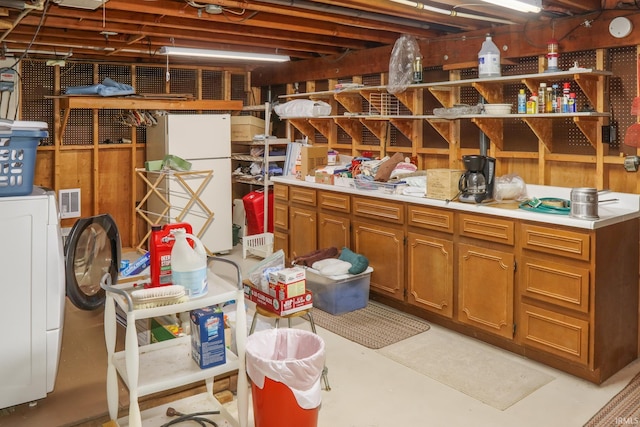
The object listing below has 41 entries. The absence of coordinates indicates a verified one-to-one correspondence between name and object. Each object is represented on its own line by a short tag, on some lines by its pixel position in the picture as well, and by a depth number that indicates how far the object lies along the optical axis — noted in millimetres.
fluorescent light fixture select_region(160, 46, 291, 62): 4965
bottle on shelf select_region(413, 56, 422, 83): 4695
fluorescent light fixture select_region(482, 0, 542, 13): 3067
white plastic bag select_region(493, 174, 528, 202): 3938
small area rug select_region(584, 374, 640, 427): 2840
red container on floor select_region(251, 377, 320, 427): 2459
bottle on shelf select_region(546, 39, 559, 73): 3734
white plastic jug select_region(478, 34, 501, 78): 4066
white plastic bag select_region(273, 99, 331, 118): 5840
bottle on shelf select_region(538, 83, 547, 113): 3828
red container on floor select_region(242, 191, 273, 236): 6465
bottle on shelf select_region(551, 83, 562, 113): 3736
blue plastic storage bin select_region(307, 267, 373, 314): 4406
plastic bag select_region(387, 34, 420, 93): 4863
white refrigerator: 6102
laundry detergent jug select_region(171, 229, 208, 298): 2383
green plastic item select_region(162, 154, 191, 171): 5955
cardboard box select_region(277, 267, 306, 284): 3098
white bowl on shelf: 3998
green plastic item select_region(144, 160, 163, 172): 5957
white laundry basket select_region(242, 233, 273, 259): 6184
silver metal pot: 3234
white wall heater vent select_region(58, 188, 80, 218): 6184
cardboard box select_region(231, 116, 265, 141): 6699
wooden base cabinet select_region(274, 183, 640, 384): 3270
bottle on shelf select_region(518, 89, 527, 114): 3932
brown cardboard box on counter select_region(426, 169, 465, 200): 3988
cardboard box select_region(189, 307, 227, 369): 2445
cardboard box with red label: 3074
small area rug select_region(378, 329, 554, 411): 3197
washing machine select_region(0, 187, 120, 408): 2531
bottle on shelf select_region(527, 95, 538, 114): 3857
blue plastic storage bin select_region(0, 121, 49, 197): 2498
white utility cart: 2205
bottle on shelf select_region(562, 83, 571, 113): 3680
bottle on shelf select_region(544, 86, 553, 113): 3812
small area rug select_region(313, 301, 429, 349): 3984
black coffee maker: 3848
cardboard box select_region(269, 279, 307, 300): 3076
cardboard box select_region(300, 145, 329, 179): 5465
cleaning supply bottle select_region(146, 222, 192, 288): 2582
